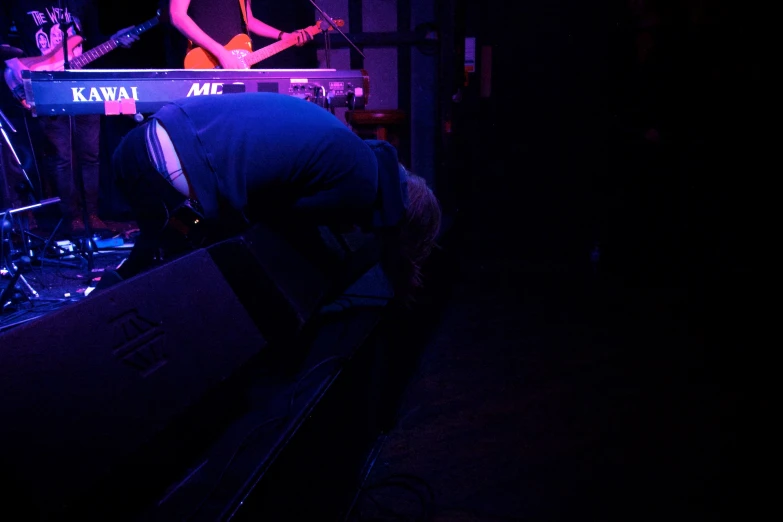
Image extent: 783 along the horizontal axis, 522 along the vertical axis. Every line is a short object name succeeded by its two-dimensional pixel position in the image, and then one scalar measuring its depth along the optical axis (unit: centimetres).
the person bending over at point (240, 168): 129
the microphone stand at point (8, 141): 272
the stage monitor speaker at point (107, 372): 67
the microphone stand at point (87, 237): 278
